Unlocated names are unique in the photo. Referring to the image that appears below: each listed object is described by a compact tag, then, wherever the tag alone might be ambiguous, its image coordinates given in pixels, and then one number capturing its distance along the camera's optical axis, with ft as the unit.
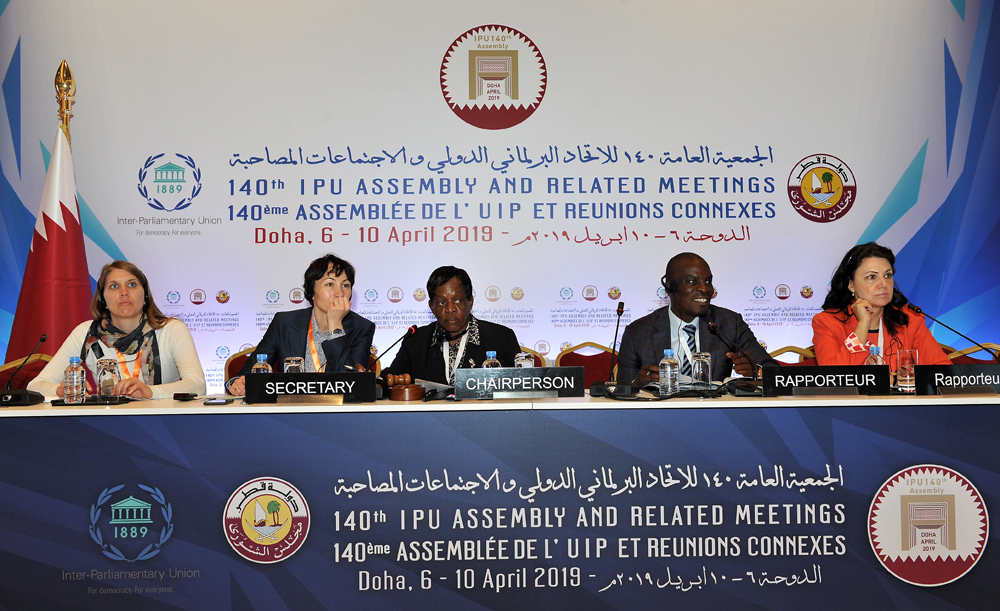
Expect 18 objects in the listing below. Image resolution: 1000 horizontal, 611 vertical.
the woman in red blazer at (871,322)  10.07
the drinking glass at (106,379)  8.10
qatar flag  12.45
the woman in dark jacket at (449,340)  10.77
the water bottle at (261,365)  8.43
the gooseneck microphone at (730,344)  8.08
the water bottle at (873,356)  8.71
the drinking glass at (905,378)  7.99
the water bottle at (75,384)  7.61
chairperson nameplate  7.23
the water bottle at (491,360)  8.40
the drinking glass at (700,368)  9.06
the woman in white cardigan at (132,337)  9.64
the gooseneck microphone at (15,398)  7.29
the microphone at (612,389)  7.34
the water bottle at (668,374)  8.12
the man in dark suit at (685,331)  10.73
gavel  7.43
